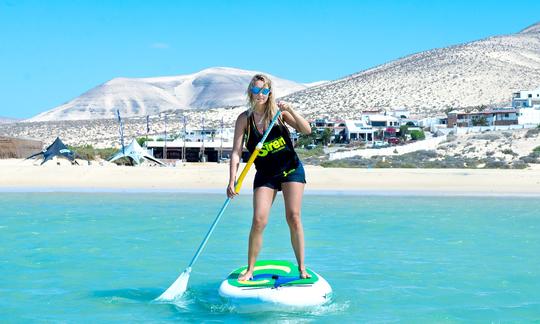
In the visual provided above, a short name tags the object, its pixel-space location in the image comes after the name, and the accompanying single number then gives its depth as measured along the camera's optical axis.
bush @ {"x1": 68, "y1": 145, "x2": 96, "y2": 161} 39.74
